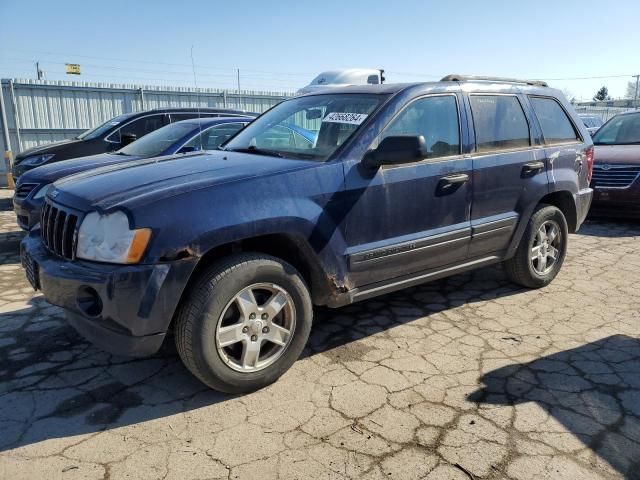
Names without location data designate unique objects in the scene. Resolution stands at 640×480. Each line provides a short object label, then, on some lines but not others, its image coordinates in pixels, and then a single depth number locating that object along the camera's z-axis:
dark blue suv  2.69
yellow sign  19.45
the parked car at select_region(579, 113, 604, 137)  17.80
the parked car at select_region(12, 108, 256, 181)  8.06
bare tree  67.44
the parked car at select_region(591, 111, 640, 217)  7.30
